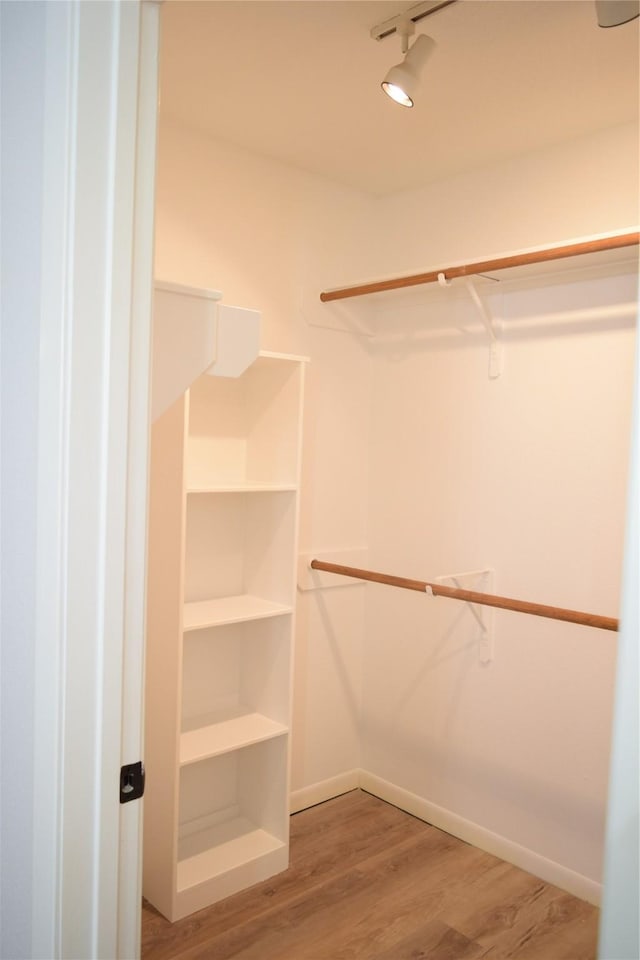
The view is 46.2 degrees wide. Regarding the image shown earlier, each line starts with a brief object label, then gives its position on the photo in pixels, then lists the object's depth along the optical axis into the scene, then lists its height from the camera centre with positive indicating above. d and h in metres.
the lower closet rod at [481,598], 2.16 -0.45
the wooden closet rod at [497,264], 2.14 +0.64
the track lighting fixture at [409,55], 1.84 +1.00
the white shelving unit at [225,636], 2.41 -0.66
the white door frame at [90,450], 1.03 +0.00
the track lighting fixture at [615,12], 1.64 +1.01
